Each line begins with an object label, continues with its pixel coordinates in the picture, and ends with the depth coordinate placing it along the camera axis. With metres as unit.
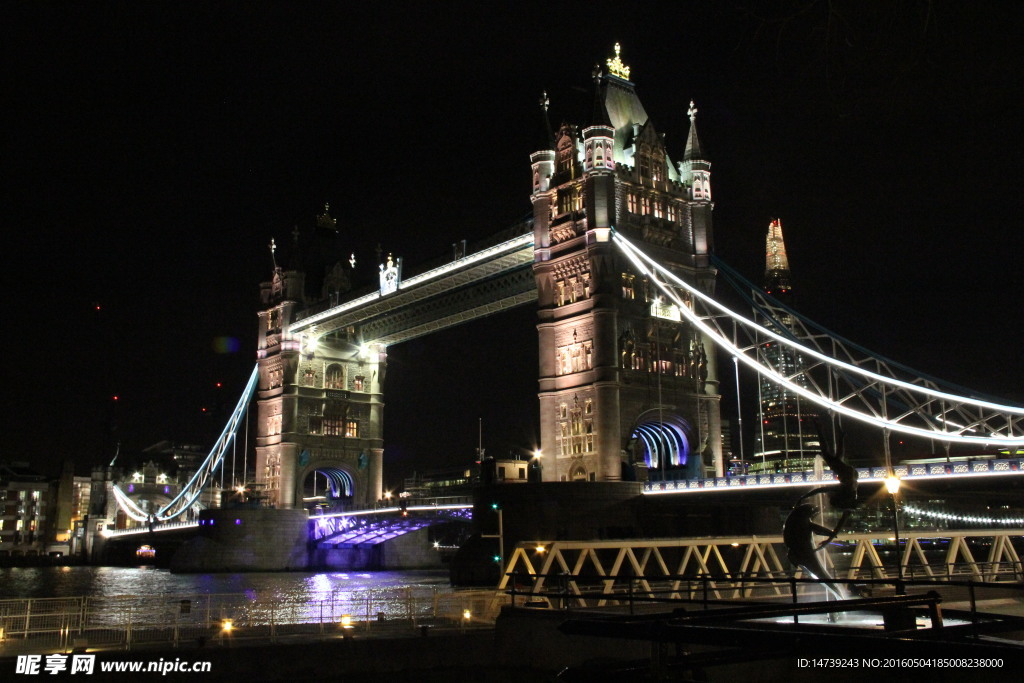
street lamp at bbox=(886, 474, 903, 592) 27.47
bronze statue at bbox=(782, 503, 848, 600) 23.28
